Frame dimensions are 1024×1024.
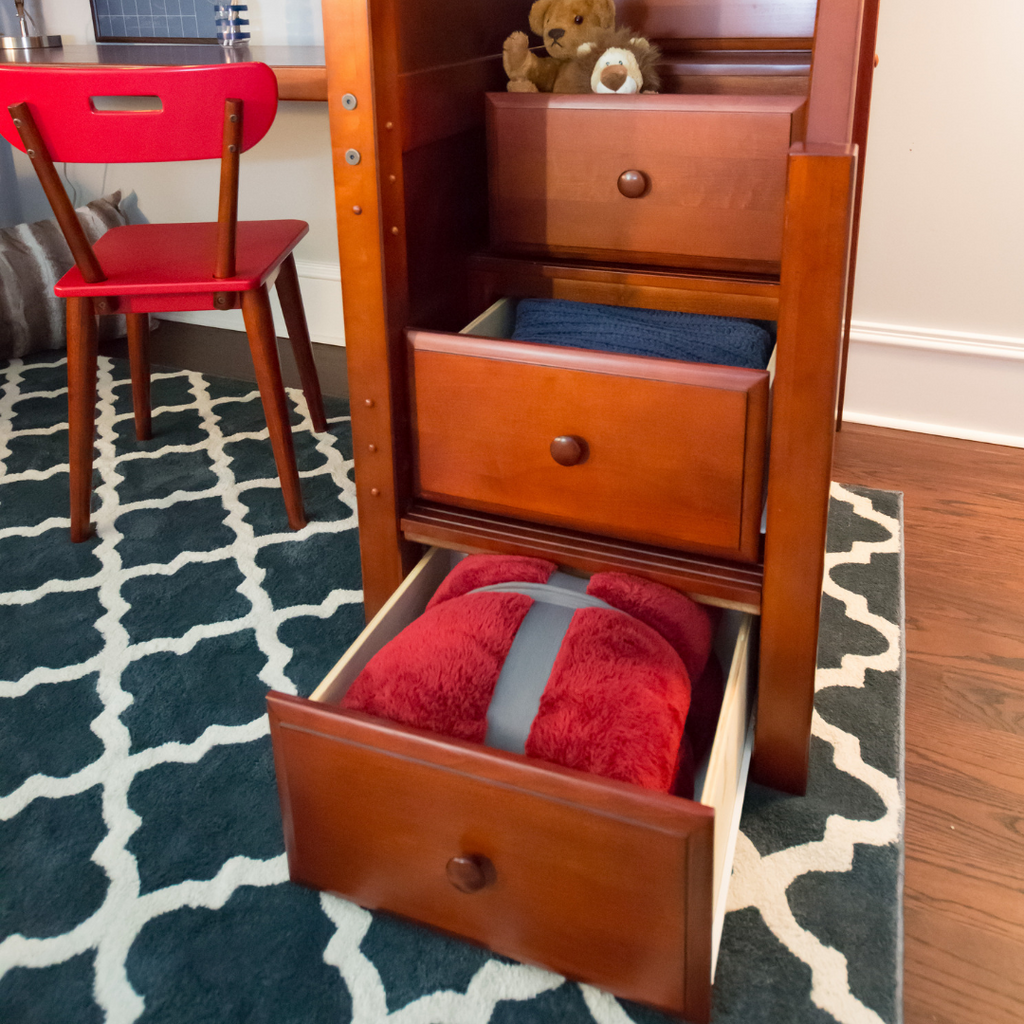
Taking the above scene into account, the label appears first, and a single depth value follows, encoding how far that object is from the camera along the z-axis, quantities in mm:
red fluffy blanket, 819
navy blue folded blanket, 1094
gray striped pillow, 2215
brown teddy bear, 1173
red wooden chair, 1294
